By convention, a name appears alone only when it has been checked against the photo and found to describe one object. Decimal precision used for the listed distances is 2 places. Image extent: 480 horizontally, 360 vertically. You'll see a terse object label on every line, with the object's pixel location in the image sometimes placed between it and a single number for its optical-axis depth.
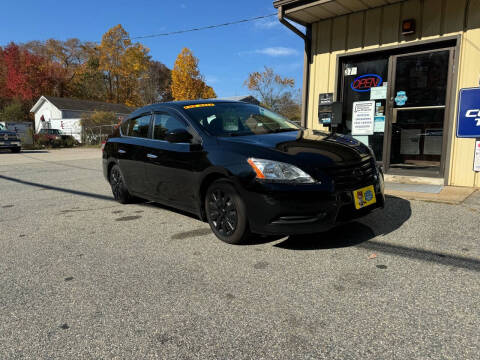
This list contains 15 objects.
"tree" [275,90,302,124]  36.88
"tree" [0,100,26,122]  37.69
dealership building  5.51
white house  35.66
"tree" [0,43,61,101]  41.38
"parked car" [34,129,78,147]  24.17
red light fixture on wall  5.82
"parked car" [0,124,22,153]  18.41
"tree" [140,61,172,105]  45.23
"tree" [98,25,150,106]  42.91
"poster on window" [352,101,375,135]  6.70
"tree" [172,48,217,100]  35.16
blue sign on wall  5.40
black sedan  2.88
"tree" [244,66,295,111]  38.00
